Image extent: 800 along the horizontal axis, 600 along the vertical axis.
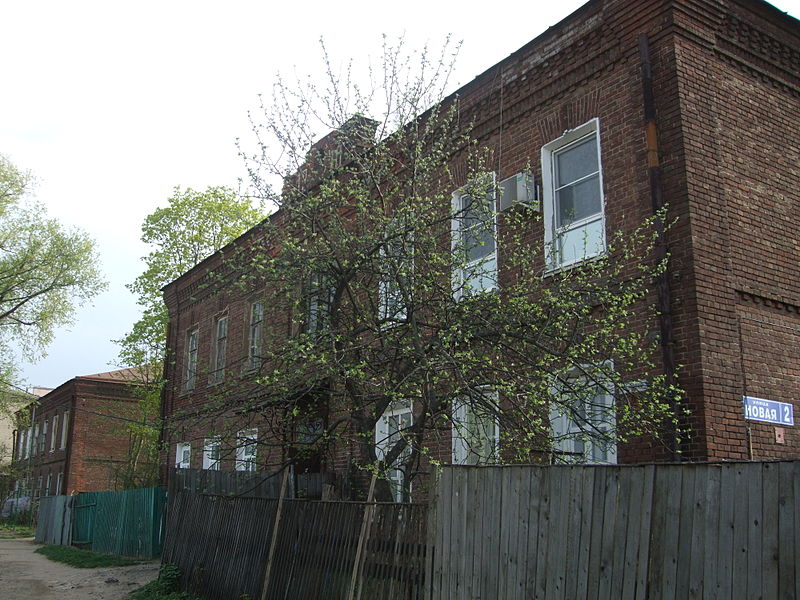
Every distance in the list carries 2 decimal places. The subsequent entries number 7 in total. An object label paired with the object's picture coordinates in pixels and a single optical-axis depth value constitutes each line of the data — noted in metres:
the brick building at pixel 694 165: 8.44
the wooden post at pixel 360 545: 7.40
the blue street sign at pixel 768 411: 8.48
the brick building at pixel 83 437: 35.59
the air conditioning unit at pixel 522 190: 10.42
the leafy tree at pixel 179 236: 28.86
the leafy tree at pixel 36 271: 30.30
